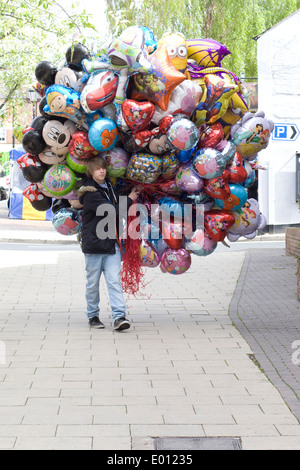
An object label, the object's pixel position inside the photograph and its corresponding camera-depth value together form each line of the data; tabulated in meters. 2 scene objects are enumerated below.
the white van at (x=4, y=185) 42.48
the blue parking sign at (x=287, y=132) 22.95
